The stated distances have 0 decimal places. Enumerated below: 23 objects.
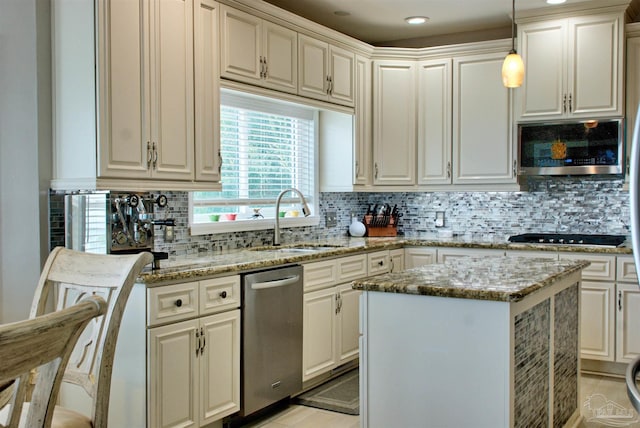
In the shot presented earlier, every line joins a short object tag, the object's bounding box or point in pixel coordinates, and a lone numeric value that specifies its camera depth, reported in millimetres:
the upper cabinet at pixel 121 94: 2879
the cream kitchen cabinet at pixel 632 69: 4508
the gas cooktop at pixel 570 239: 4496
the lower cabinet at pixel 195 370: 2822
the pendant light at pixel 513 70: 3398
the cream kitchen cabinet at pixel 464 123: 4930
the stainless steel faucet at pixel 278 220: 4273
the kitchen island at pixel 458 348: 2334
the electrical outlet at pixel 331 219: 5219
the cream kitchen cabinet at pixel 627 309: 4207
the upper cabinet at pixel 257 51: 3652
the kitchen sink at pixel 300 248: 4180
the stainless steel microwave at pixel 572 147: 4512
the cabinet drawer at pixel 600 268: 4254
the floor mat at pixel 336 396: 3683
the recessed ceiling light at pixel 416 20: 4926
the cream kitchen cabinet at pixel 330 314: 3879
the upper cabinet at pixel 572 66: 4500
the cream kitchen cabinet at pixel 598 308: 4270
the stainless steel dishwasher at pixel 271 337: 3330
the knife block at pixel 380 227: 5324
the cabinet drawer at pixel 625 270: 4215
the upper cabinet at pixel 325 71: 4320
